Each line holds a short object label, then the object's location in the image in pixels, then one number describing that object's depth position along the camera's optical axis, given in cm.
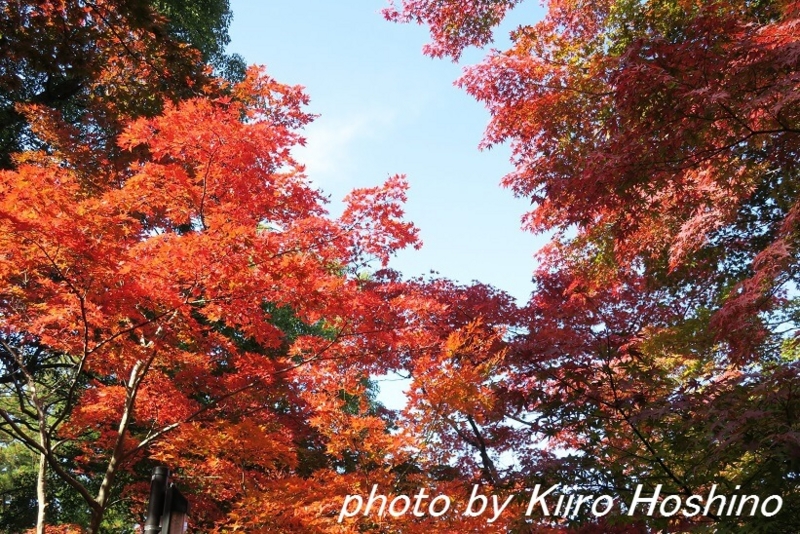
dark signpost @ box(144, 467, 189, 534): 371
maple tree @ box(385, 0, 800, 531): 426
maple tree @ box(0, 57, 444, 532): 544
